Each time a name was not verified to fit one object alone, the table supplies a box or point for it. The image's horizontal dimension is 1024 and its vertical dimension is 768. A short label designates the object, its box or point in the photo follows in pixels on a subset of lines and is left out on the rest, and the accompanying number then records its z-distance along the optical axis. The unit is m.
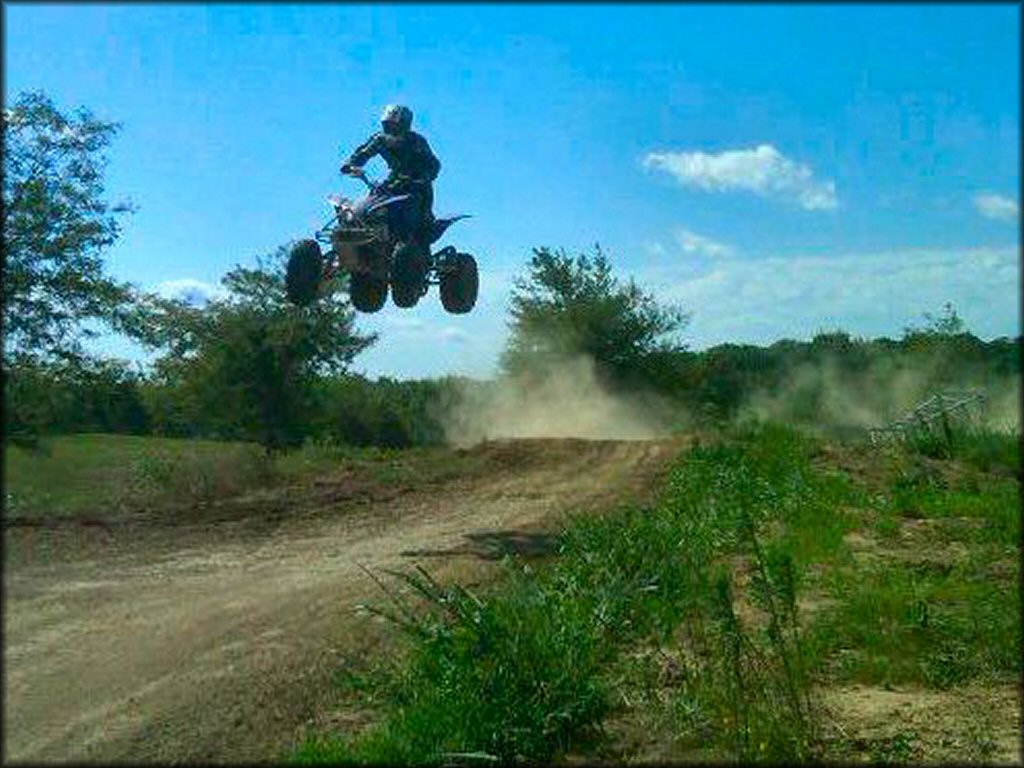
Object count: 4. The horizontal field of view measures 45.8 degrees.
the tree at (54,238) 11.62
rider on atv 10.43
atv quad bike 10.98
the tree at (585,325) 24.67
